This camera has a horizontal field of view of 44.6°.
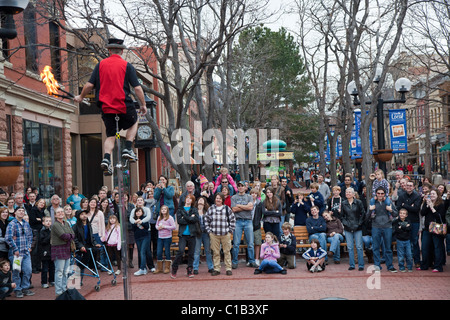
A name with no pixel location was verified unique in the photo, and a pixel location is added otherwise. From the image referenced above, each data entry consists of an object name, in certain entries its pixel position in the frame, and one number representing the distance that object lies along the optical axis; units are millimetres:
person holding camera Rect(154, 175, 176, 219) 14125
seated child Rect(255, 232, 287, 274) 12242
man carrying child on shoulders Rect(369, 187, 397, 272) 11953
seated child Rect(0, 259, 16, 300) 9891
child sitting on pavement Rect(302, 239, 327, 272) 12258
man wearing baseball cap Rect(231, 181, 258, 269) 13188
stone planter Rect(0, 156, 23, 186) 8531
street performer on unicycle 5844
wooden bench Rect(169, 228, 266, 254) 14312
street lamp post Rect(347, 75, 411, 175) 16172
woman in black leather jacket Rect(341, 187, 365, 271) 12336
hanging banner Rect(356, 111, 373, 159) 20109
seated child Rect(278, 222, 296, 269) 12664
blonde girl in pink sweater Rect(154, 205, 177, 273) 12844
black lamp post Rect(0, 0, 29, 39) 6051
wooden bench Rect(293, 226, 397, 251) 14094
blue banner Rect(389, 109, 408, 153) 18172
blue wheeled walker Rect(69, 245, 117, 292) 10898
